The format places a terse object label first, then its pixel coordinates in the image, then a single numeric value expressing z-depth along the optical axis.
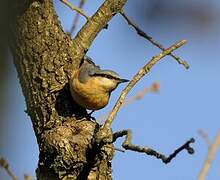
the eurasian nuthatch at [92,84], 4.79
